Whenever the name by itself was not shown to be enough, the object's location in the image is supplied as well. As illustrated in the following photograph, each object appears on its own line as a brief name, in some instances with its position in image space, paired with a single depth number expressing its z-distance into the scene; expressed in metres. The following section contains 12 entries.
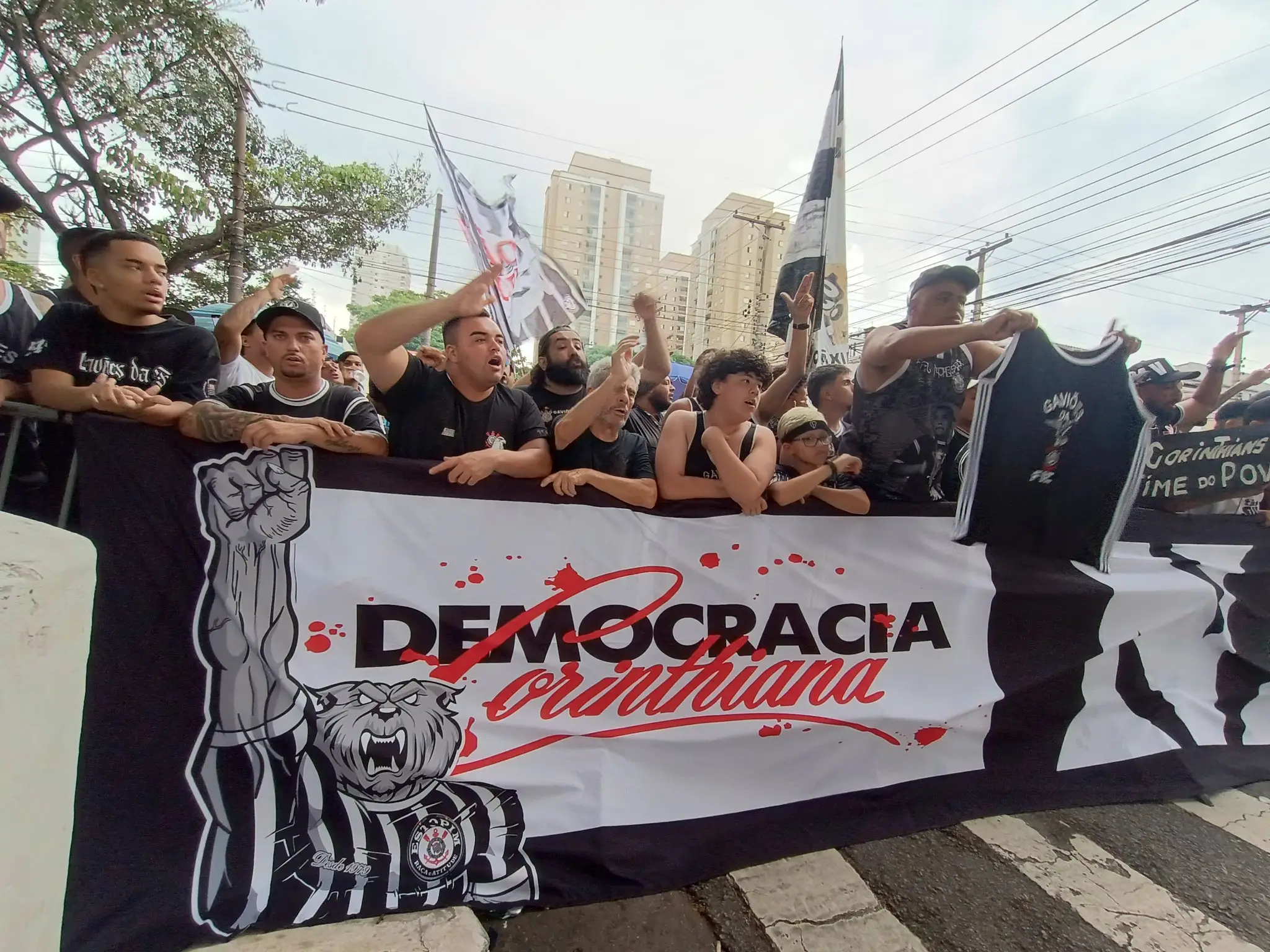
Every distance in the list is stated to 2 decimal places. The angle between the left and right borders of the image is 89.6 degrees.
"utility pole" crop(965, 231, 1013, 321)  16.62
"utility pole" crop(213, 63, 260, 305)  11.63
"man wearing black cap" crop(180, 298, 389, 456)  2.29
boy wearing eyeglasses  2.52
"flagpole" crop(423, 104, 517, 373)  4.46
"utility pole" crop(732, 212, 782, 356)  27.57
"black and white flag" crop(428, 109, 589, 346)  4.64
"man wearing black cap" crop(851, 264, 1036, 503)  2.81
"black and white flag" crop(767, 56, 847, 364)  4.52
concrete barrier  0.82
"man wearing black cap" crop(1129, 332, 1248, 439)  3.66
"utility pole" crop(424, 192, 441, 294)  20.09
